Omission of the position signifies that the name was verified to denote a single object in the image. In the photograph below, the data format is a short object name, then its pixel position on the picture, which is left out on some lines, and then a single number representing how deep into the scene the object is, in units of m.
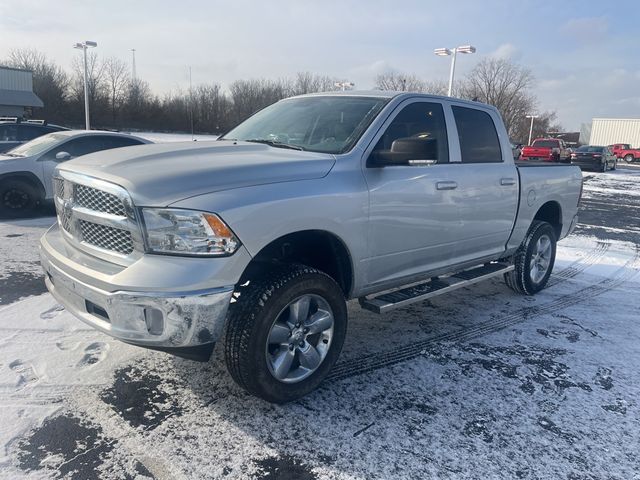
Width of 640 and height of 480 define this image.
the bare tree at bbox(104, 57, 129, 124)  60.56
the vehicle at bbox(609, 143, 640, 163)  45.06
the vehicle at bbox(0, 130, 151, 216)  8.49
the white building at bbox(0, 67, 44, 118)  43.69
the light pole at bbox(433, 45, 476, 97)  22.56
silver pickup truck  2.64
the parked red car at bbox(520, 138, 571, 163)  29.69
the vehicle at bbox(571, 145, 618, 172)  30.31
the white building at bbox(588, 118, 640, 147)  60.19
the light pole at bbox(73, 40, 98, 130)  27.14
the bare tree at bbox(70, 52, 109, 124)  57.78
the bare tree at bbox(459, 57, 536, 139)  47.32
